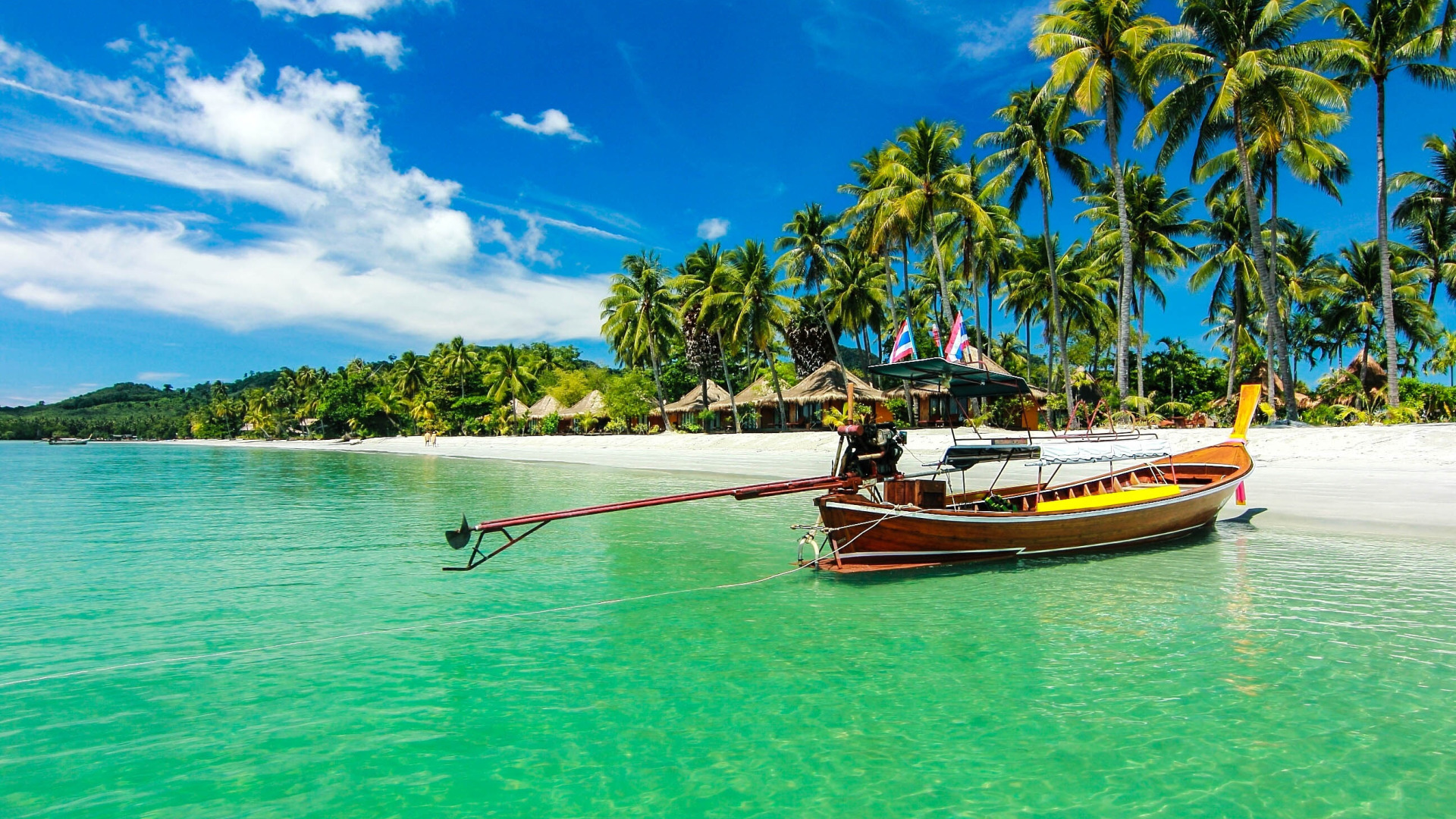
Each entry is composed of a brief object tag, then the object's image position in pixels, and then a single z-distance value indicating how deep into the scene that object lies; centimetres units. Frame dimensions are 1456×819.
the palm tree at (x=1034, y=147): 2997
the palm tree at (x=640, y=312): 4681
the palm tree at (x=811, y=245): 4022
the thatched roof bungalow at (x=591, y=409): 5555
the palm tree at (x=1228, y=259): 3425
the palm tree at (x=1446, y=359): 2689
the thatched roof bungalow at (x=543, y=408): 6159
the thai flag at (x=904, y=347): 940
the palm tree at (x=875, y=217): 3142
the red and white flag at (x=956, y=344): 919
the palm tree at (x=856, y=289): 4091
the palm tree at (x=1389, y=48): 2095
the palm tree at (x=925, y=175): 3081
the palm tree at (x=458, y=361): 7344
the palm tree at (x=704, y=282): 4206
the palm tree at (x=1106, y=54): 2427
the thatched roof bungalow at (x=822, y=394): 3978
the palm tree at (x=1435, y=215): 3105
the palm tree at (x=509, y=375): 6462
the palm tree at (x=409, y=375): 7894
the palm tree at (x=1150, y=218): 3422
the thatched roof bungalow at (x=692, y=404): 4881
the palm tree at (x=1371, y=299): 3469
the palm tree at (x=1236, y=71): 2055
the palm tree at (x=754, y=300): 3947
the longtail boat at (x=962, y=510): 942
